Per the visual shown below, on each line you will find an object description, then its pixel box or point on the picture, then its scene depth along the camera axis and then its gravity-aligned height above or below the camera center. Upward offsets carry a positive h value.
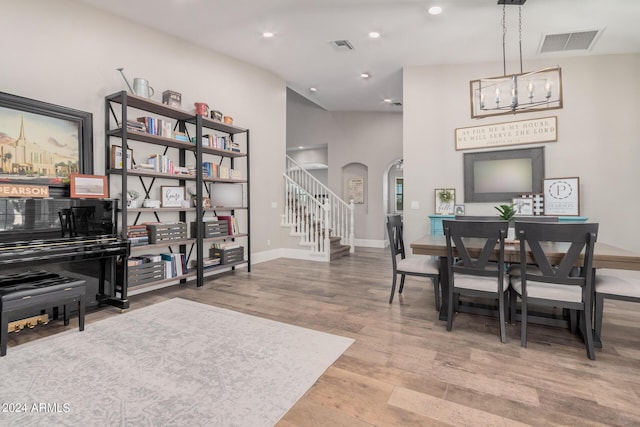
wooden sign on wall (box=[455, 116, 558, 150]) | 4.68 +1.20
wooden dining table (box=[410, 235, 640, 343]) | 2.21 -0.37
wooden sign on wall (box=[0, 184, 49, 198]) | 2.60 +0.20
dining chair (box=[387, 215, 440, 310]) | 3.19 -0.60
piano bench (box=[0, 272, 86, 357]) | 2.29 -0.66
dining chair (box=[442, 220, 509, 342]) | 2.50 -0.47
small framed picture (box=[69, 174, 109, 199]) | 3.04 +0.27
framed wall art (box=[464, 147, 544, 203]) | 4.76 +0.56
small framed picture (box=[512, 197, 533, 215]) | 4.75 +0.06
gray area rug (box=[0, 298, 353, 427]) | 1.64 -1.06
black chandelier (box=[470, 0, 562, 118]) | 4.28 +1.74
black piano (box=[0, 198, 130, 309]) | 2.62 -0.27
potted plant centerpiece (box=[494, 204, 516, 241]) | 3.23 -0.05
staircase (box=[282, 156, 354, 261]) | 6.18 -0.21
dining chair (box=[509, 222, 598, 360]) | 2.19 -0.46
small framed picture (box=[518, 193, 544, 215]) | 4.69 +0.10
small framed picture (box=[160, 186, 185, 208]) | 4.05 +0.21
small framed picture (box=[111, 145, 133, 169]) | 3.54 +0.64
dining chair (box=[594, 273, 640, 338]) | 2.23 -0.62
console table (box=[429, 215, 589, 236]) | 4.99 -0.22
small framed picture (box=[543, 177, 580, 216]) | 4.52 +0.18
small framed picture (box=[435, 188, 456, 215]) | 5.19 +0.14
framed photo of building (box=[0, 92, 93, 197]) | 2.89 +0.71
